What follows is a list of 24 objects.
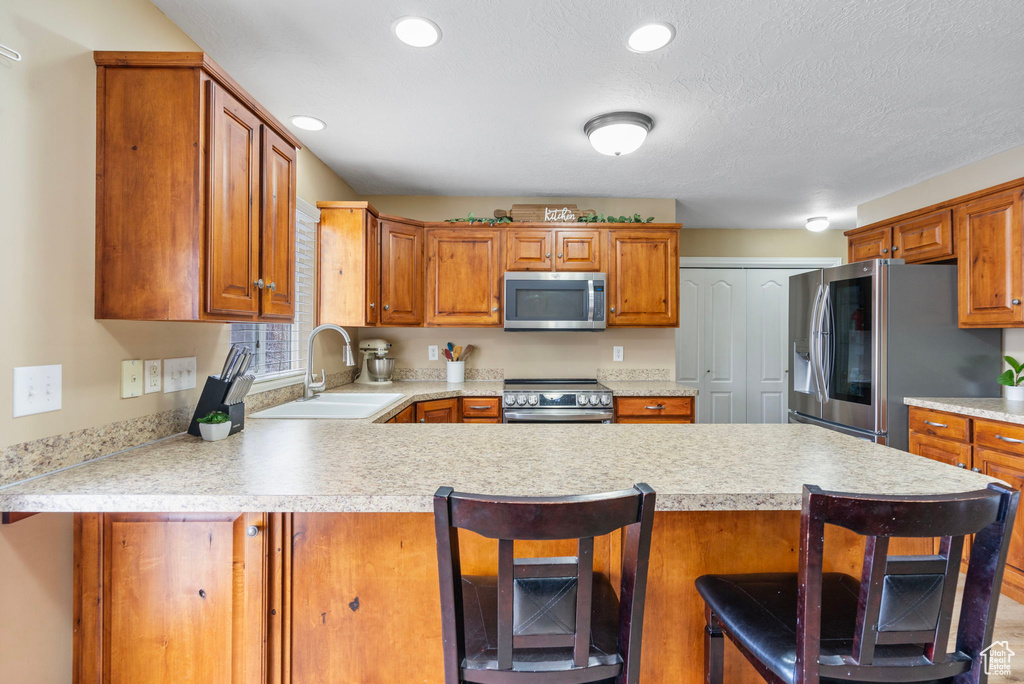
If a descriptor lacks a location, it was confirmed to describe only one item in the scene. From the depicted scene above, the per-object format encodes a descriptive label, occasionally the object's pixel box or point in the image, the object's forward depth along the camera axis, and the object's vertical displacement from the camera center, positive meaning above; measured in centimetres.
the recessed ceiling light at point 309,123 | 240 +117
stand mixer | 346 -15
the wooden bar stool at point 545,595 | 68 -43
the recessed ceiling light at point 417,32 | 163 +114
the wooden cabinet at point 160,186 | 127 +44
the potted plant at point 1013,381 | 254 -19
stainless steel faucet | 253 -23
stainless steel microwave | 339 +32
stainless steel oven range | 310 -41
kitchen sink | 221 -33
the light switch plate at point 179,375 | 157 -11
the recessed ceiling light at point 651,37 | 167 +115
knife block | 159 -19
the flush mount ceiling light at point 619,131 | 233 +110
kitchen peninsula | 107 -52
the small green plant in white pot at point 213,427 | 153 -28
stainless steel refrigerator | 276 -1
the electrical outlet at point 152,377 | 148 -11
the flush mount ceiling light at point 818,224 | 422 +112
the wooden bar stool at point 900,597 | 71 -42
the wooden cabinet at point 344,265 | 298 +51
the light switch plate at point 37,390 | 109 -11
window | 235 +7
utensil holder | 361 -22
